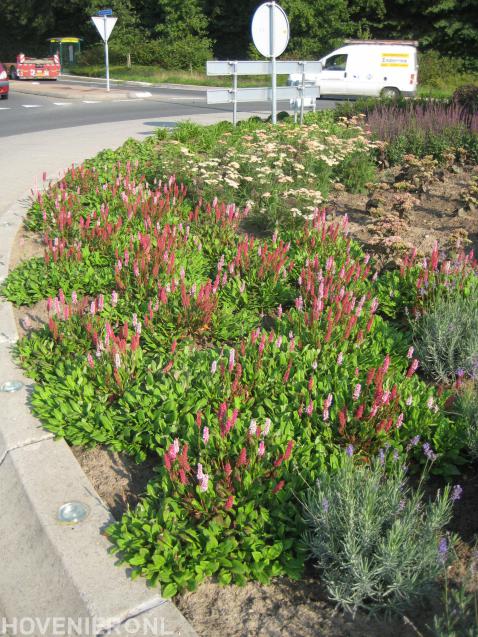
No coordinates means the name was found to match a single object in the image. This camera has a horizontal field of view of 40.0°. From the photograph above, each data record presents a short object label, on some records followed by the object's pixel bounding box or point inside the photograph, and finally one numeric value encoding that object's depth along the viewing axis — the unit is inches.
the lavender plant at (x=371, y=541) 96.1
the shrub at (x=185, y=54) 1748.3
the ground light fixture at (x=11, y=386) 151.1
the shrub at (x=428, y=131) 383.2
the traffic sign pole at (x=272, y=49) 445.4
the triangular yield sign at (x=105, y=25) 985.5
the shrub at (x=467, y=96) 490.7
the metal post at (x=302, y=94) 484.7
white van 1032.2
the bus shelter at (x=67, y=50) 1979.6
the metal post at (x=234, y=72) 444.2
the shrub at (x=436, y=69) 1386.3
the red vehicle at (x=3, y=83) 900.6
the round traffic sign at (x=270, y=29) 446.9
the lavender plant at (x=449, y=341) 155.9
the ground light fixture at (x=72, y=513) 111.9
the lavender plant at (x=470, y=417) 125.8
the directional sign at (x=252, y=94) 430.5
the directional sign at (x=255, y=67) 448.7
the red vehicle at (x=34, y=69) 1330.0
